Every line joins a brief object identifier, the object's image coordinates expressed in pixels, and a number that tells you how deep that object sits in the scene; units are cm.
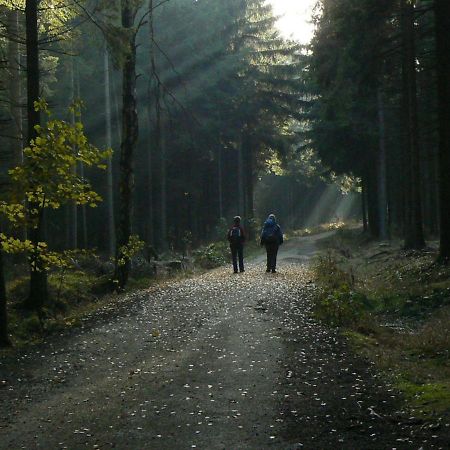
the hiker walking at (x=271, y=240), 2348
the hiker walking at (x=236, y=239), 2375
